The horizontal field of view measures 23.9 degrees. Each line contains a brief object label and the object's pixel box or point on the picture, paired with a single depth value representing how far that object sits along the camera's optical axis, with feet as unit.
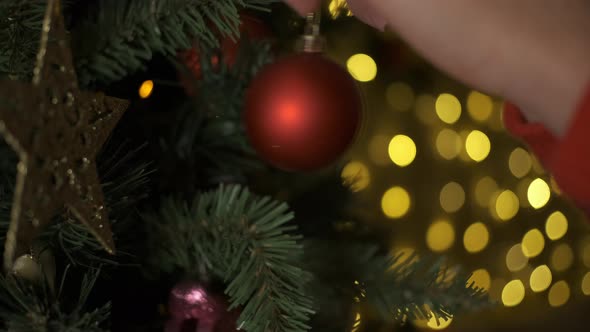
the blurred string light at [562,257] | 4.90
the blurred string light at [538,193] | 4.66
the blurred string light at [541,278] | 4.76
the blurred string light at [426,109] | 4.15
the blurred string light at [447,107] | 4.19
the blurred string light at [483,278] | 4.49
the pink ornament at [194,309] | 2.35
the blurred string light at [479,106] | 4.33
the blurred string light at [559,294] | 4.95
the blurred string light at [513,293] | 4.66
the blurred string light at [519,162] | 4.56
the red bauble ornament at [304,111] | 2.30
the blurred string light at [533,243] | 4.69
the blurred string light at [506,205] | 4.54
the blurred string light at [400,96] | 4.04
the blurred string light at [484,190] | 4.44
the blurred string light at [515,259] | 4.62
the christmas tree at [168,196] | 2.07
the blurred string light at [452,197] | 4.37
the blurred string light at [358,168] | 3.84
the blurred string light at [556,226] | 4.82
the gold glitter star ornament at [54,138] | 1.99
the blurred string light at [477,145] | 4.35
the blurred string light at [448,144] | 4.27
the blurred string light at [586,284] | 5.14
